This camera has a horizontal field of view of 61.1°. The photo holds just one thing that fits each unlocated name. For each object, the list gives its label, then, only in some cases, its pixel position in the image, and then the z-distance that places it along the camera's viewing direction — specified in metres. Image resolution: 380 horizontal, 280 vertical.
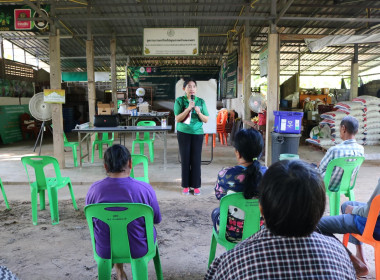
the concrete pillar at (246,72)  7.69
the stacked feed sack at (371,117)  7.33
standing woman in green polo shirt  4.17
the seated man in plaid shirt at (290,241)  0.93
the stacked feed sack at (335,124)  7.22
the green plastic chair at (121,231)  1.81
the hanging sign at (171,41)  7.19
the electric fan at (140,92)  15.55
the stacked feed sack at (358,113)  7.26
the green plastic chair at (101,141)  6.59
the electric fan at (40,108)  6.80
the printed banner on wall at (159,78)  15.83
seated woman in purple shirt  1.90
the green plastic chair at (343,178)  2.97
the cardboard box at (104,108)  9.65
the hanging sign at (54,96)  5.88
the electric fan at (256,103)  7.71
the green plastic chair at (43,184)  3.44
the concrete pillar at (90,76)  8.89
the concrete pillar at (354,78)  8.69
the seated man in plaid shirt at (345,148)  3.01
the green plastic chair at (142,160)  3.42
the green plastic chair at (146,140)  6.39
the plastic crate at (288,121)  5.42
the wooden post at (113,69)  11.12
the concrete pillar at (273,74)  5.80
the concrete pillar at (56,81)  6.02
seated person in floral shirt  2.00
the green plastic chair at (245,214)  1.93
